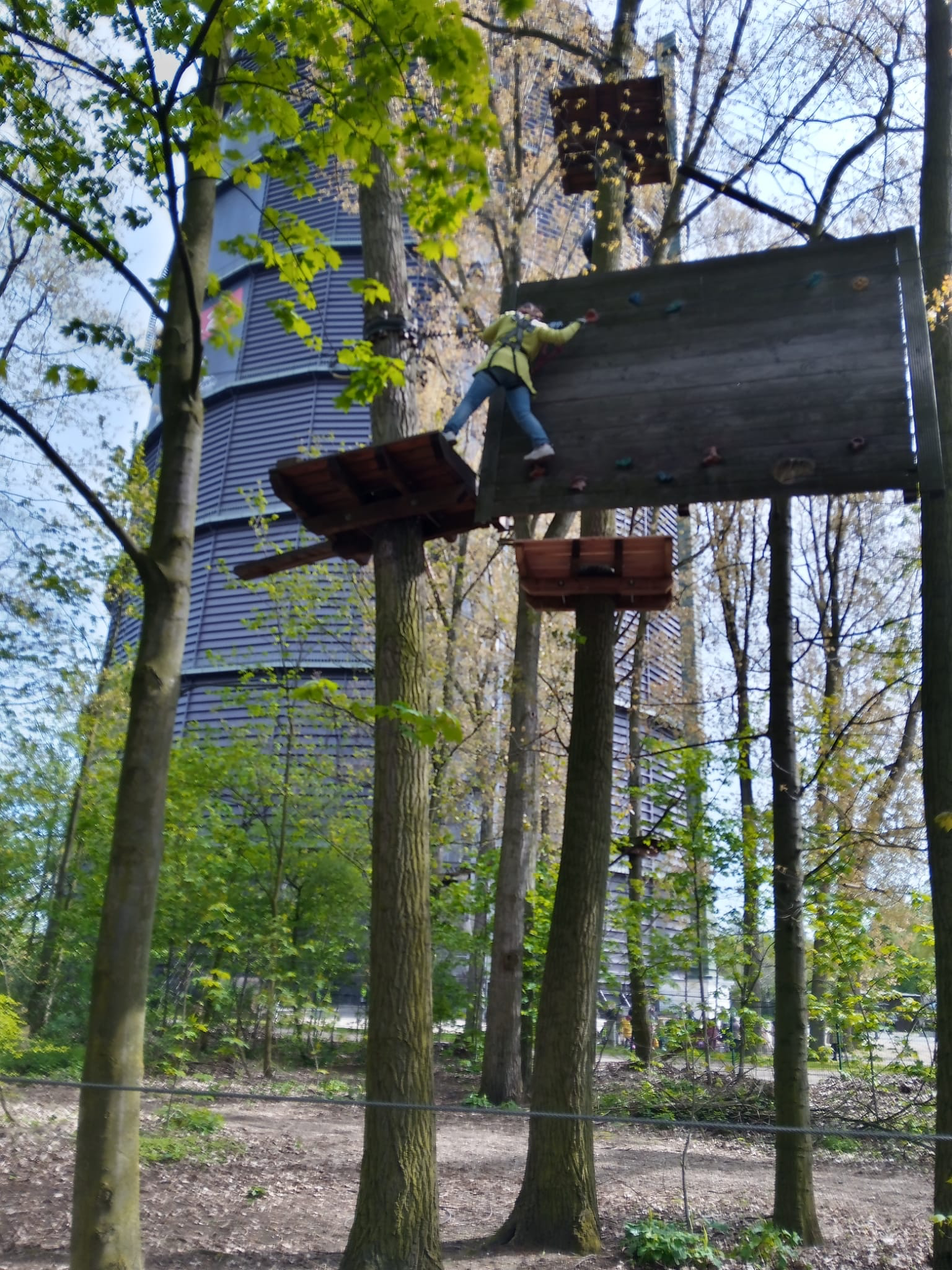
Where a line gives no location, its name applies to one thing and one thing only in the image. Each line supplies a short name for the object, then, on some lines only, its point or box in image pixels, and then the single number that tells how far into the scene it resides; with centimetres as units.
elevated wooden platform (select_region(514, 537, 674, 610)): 709
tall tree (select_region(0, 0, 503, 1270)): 457
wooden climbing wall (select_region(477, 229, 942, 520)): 612
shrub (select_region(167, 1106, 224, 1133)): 932
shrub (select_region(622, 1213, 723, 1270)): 648
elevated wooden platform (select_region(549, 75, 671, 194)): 986
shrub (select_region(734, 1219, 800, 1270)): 656
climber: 691
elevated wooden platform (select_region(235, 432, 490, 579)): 637
